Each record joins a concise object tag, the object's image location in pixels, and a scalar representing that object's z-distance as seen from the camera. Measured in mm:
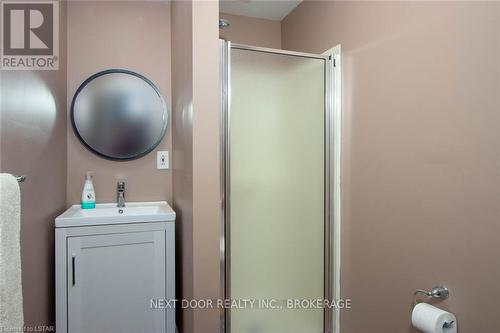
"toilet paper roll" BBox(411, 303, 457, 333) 1116
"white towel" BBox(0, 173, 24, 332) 809
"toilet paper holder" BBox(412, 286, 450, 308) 1181
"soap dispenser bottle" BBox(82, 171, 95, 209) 1989
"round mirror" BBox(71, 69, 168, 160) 2051
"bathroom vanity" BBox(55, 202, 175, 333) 1606
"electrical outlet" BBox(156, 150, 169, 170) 2219
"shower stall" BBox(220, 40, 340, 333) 1646
